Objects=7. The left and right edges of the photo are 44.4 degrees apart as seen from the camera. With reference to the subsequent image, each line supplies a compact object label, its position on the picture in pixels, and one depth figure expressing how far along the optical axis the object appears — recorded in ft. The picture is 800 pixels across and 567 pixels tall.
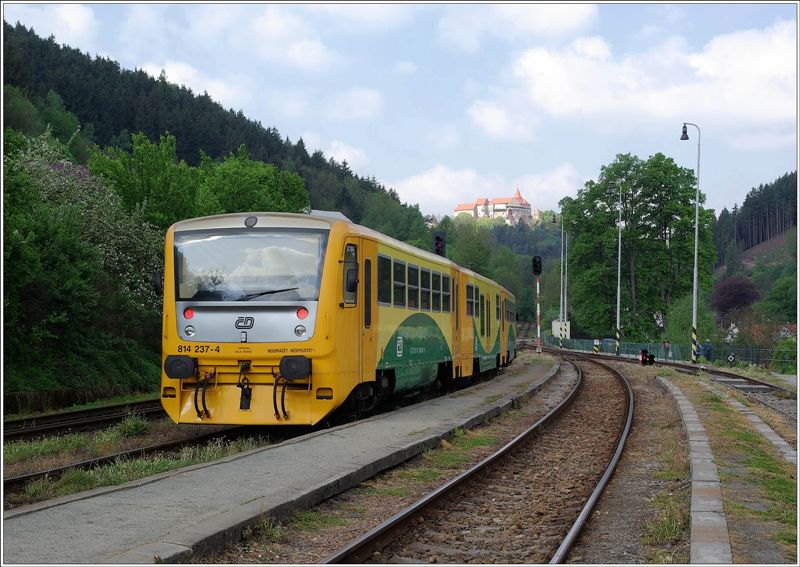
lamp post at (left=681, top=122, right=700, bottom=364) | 147.25
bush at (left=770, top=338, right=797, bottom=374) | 136.47
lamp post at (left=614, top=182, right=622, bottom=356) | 192.85
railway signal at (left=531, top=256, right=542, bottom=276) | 146.51
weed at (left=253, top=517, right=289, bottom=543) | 25.49
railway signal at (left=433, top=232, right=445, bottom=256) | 110.22
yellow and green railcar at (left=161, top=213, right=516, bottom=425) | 45.06
